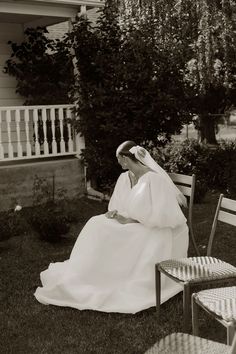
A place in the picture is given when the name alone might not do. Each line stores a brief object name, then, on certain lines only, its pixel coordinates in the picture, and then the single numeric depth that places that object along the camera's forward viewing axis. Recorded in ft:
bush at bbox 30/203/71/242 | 26.96
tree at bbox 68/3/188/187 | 34.12
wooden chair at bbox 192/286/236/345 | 12.29
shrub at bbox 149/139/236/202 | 40.81
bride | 18.67
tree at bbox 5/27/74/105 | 37.70
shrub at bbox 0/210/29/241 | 26.30
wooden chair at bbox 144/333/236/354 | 11.21
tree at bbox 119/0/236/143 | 40.06
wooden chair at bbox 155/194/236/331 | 15.62
